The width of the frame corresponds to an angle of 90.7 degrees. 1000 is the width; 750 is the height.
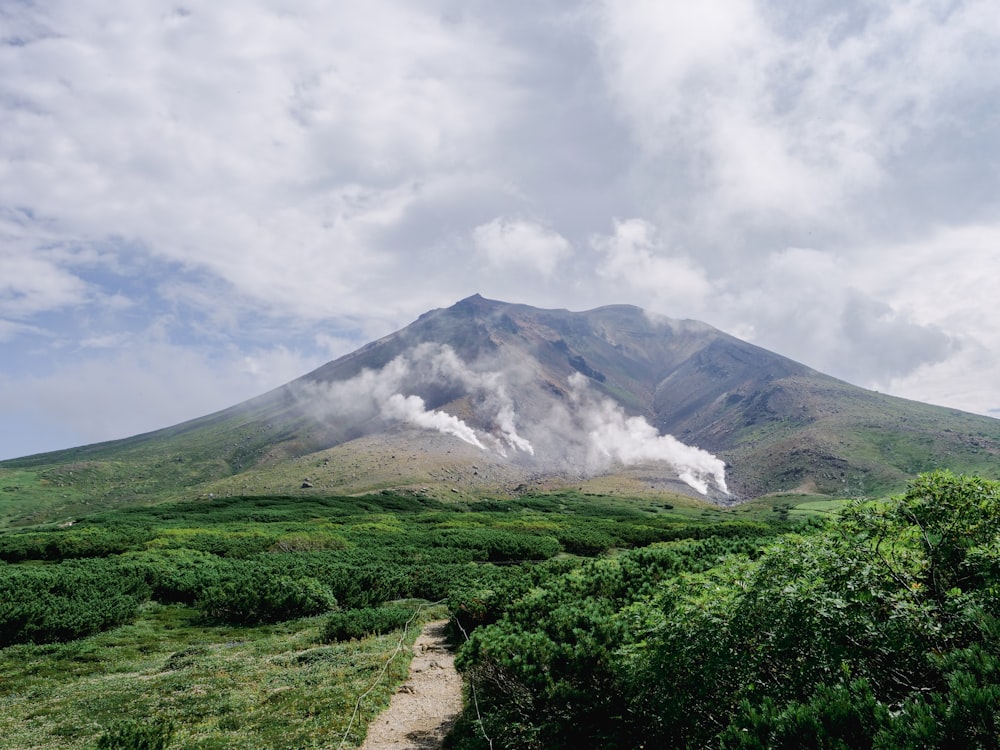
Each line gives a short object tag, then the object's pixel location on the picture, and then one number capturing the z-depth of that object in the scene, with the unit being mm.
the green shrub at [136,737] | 10906
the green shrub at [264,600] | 25766
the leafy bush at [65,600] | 21625
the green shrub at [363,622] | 21625
